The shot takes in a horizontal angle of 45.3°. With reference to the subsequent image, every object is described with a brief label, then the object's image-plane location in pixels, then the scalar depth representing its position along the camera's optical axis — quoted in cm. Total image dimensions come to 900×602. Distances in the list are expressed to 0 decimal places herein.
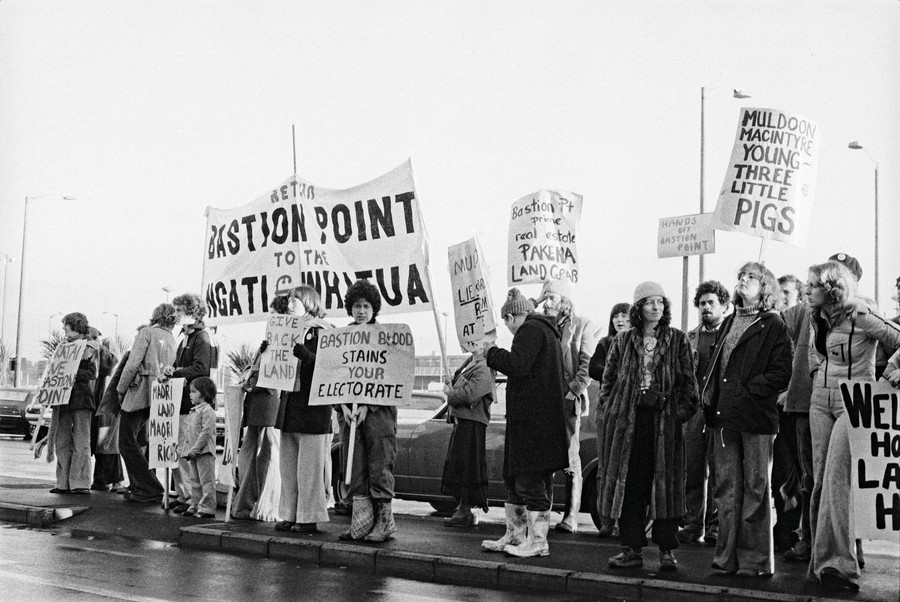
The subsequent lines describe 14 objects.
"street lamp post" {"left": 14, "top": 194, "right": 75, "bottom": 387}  4641
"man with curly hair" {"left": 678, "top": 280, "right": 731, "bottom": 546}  928
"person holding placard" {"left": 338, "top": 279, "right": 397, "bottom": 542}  902
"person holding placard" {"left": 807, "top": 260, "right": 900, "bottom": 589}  706
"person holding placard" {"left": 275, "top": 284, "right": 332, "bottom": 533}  962
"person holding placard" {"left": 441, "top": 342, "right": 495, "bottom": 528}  1037
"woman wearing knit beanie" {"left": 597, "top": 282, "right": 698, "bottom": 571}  756
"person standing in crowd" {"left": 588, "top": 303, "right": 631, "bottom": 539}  947
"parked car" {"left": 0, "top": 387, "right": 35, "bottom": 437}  2720
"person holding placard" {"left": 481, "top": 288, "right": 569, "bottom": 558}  827
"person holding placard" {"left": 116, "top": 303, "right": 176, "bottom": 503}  1211
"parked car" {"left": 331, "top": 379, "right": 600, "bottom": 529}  1119
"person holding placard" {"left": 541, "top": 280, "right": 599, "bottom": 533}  997
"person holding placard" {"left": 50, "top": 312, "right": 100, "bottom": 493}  1295
